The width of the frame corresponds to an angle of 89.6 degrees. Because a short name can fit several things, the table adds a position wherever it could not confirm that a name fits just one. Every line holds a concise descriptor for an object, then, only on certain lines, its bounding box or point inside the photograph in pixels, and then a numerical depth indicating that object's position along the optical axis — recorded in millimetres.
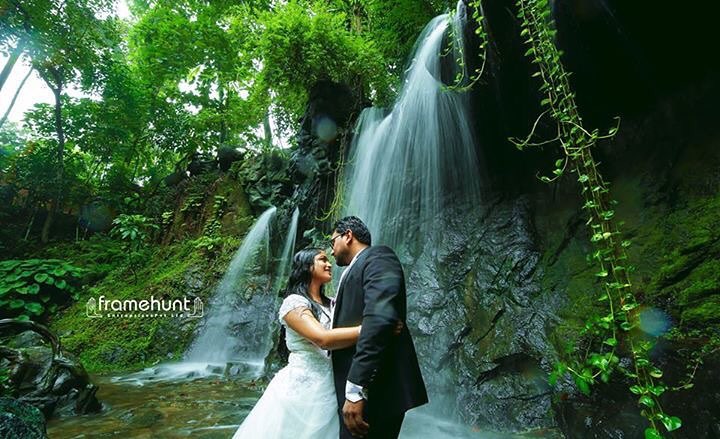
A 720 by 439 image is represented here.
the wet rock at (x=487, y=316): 3951
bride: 2021
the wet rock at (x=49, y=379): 4004
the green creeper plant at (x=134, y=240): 10906
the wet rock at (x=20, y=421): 2195
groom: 1768
